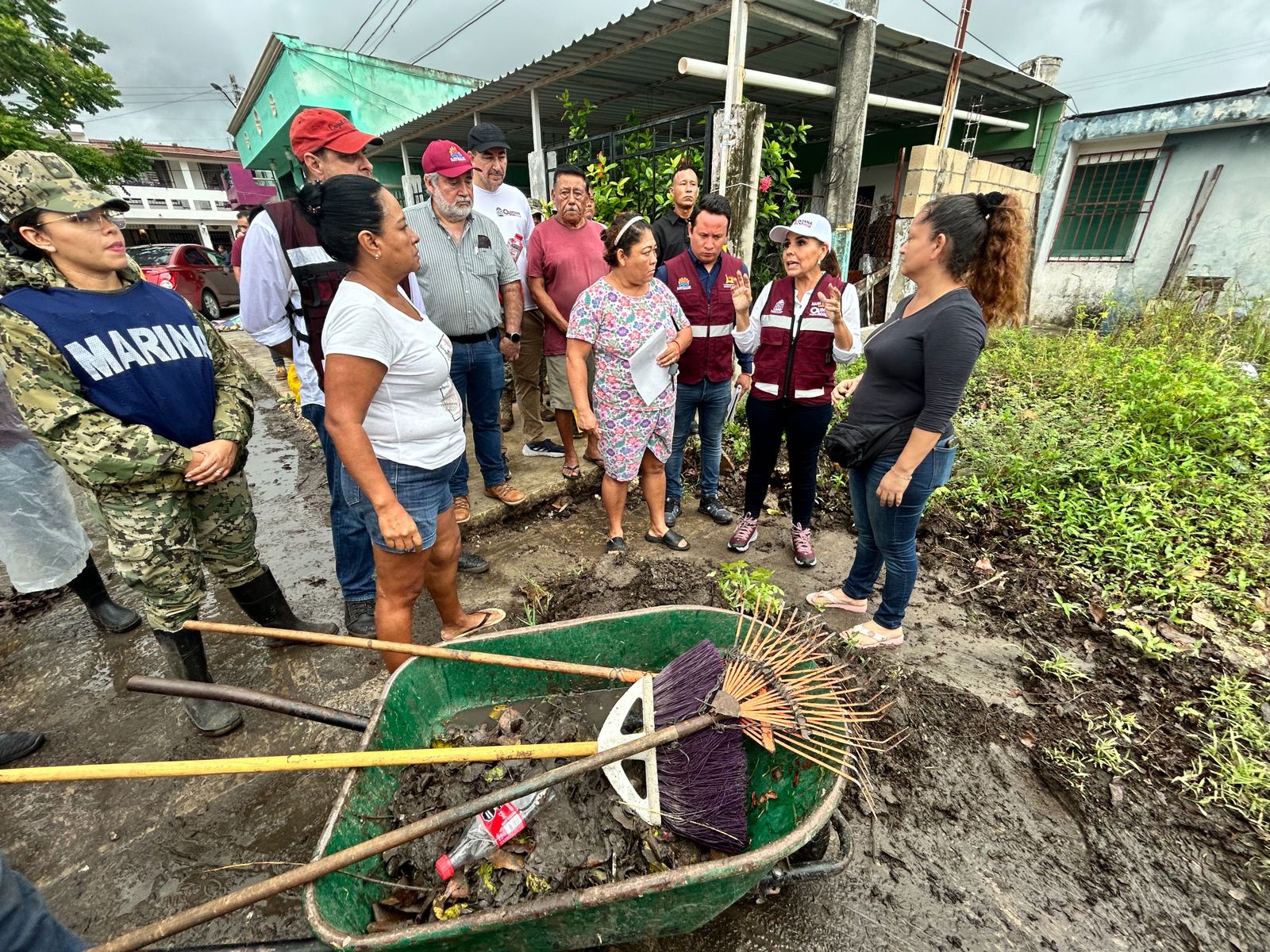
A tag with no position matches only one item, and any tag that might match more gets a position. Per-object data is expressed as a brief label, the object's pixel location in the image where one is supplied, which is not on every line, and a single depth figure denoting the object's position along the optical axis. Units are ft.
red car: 36.22
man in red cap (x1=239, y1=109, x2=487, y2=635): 7.63
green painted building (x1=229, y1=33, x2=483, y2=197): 38.22
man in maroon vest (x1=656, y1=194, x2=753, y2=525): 10.29
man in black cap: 12.10
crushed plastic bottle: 5.10
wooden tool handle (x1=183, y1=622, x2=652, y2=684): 5.42
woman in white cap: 9.24
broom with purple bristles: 4.98
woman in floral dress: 9.41
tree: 38.19
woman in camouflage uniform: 5.69
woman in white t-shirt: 5.59
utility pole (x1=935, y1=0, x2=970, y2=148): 20.21
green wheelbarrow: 4.02
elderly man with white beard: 9.71
